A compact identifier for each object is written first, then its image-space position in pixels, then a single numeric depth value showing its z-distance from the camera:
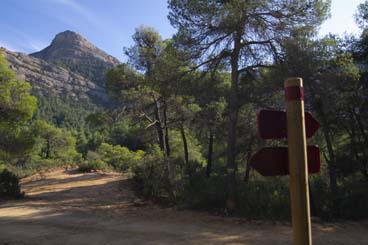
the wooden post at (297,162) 2.22
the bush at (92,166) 26.66
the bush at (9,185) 14.05
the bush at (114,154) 29.75
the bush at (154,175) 12.82
